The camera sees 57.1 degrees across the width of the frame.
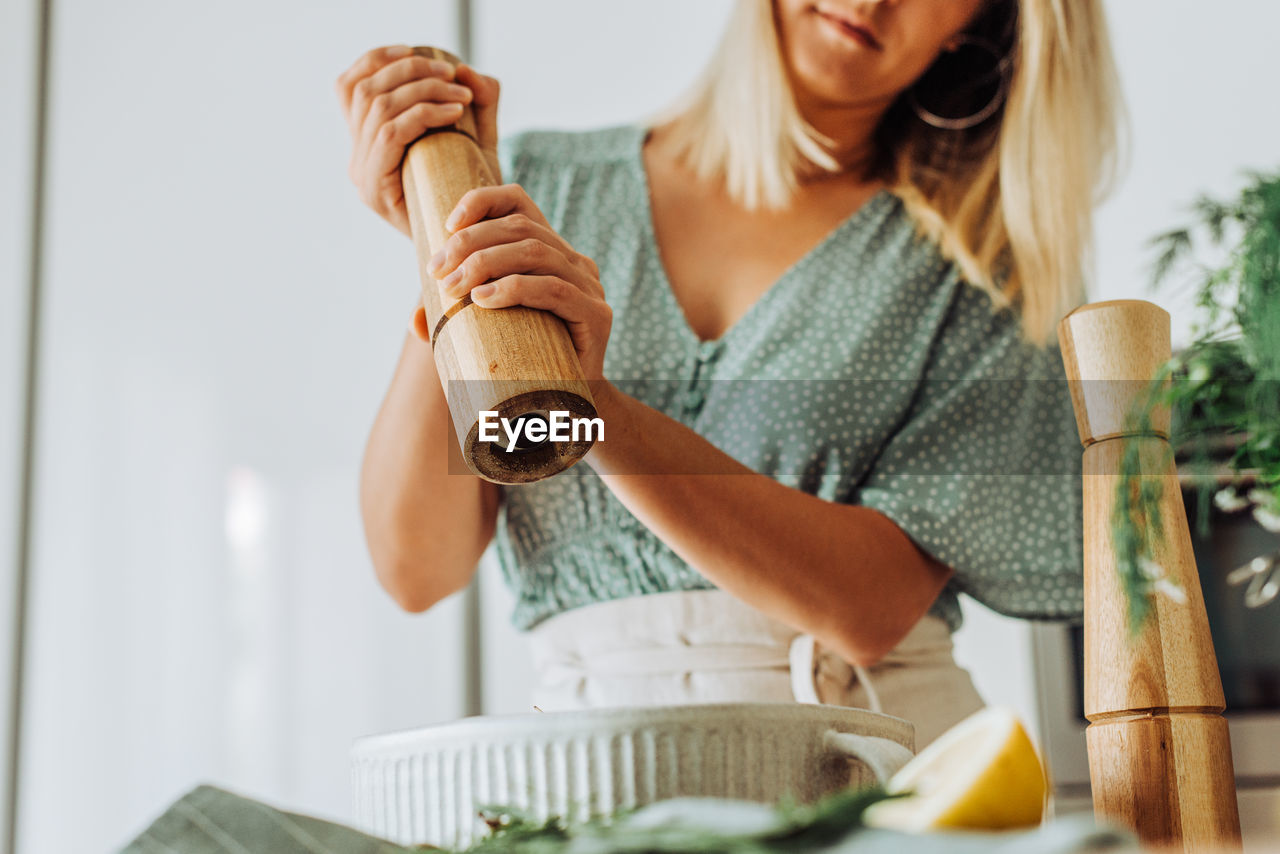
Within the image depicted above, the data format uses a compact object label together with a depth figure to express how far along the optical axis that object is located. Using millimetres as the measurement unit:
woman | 729
